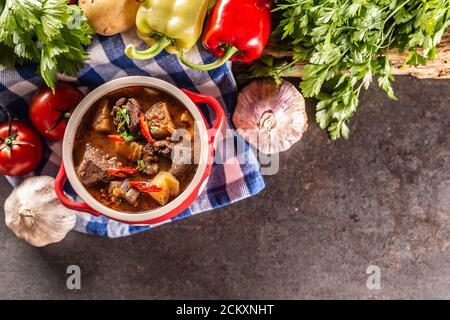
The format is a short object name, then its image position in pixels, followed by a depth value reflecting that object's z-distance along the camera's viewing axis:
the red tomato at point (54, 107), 0.50
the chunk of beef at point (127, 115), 0.47
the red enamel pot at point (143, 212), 0.47
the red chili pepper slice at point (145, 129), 0.47
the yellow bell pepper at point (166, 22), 0.47
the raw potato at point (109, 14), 0.46
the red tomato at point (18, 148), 0.51
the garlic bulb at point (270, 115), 0.53
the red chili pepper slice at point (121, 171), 0.47
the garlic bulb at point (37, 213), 0.52
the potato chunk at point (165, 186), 0.46
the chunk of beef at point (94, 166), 0.46
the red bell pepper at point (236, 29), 0.48
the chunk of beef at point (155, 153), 0.47
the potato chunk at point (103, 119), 0.47
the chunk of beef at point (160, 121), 0.47
